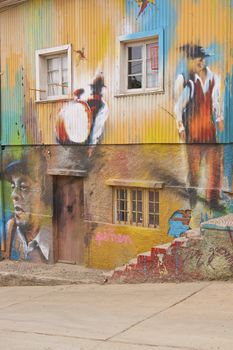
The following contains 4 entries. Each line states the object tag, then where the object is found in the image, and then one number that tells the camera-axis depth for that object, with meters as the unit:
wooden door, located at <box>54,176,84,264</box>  12.56
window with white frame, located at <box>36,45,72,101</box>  12.54
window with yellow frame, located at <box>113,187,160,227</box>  11.16
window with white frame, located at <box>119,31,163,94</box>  10.85
